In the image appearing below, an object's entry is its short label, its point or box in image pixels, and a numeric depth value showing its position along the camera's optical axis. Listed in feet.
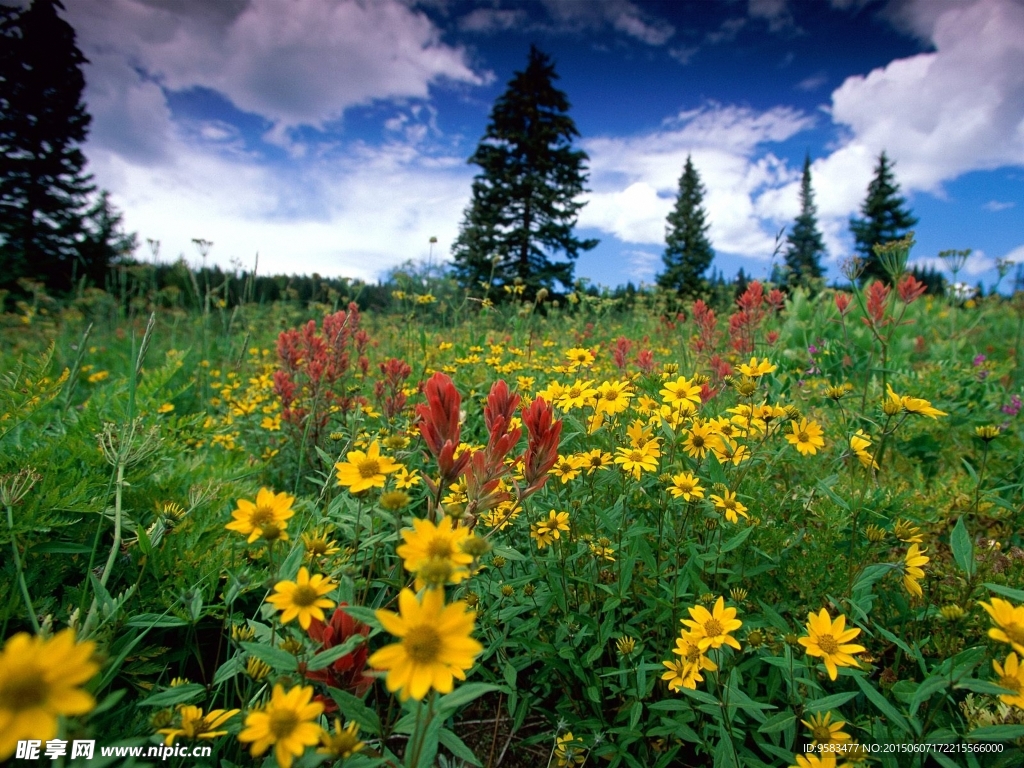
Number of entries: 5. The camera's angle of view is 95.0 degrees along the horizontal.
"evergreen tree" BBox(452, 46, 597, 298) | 70.18
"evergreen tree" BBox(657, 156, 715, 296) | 85.71
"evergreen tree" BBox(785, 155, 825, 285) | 139.03
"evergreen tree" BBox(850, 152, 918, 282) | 115.85
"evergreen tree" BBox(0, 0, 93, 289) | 60.59
